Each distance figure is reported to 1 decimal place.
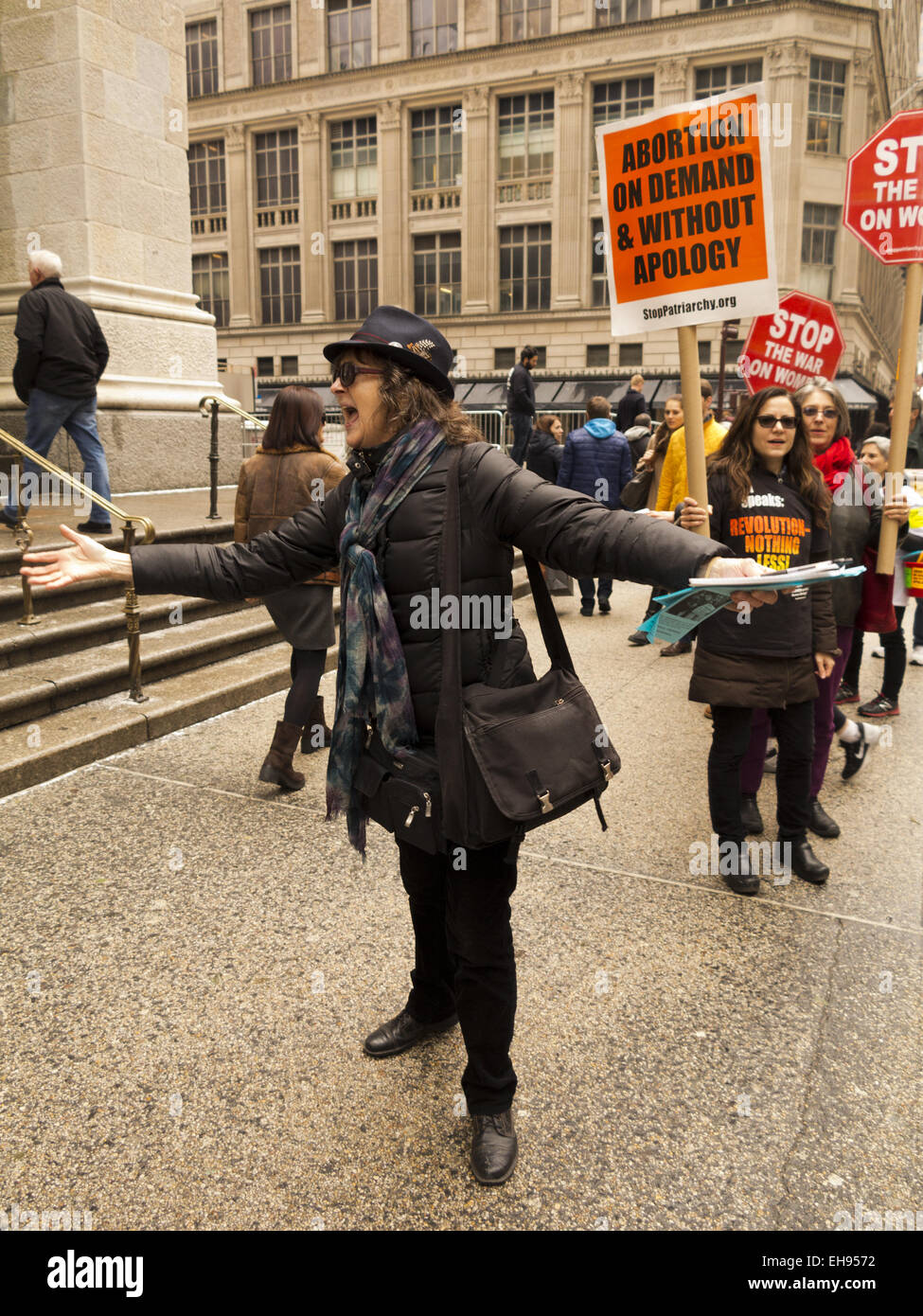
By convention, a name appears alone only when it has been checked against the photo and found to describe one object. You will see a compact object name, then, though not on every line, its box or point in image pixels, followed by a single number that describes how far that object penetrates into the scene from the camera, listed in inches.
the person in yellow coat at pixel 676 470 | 305.3
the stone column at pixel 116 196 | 382.0
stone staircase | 198.1
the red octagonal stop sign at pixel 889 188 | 185.5
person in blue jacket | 370.6
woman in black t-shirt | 156.2
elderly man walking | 301.4
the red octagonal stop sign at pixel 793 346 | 282.2
